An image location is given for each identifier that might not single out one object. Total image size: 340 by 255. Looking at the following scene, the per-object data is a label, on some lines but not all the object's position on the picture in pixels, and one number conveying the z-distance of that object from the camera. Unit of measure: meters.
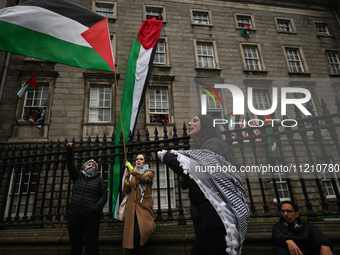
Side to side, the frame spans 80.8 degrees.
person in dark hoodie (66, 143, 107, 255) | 3.09
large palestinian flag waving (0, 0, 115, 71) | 3.93
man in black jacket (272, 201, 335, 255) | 2.47
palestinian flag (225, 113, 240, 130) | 11.04
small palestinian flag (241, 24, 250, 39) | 14.98
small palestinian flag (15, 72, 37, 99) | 9.62
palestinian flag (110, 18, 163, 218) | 5.66
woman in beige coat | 2.97
